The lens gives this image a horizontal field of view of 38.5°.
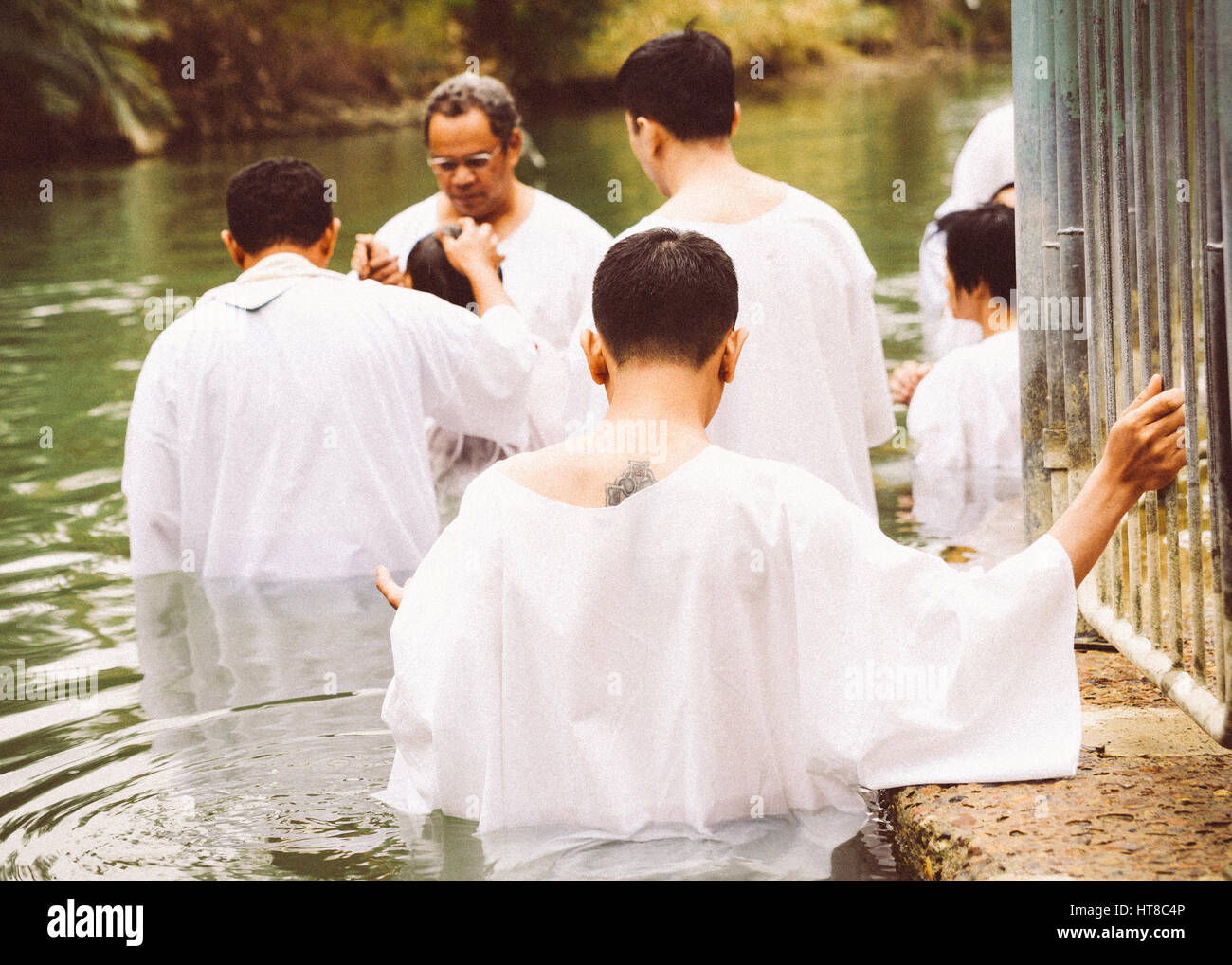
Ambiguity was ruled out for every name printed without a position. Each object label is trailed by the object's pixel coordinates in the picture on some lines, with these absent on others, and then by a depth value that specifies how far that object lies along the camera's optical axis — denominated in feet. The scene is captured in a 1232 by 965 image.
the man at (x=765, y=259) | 15.44
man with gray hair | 20.59
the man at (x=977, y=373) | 21.79
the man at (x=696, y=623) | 10.90
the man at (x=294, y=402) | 17.65
